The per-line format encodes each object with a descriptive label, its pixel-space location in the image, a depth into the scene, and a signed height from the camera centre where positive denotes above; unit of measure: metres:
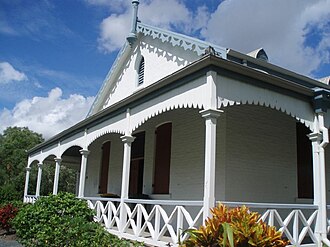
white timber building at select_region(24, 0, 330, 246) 7.25 +1.65
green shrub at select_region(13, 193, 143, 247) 7.61 -0.80
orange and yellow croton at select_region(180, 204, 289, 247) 4.43 -0.42
